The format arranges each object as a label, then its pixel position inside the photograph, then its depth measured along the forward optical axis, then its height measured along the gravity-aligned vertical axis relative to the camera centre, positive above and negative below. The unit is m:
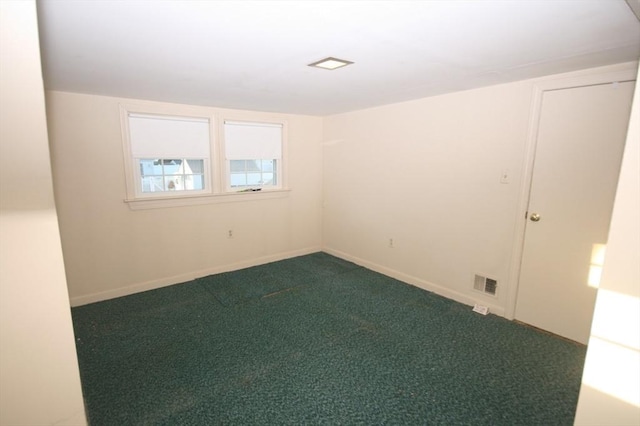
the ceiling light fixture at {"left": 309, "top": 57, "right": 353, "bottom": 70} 2.13 +0.73
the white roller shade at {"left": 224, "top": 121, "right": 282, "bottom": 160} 4.05 +0.35
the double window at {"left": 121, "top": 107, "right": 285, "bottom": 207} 3.44 +0.13
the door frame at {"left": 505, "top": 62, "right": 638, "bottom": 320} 2.26 +0.36
